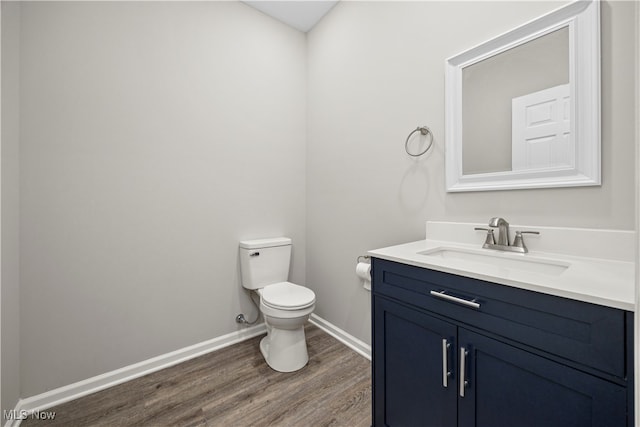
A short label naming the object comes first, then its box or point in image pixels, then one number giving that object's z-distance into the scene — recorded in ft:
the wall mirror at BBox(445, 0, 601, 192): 3.37
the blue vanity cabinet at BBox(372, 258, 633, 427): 2.19
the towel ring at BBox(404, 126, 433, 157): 4.99
